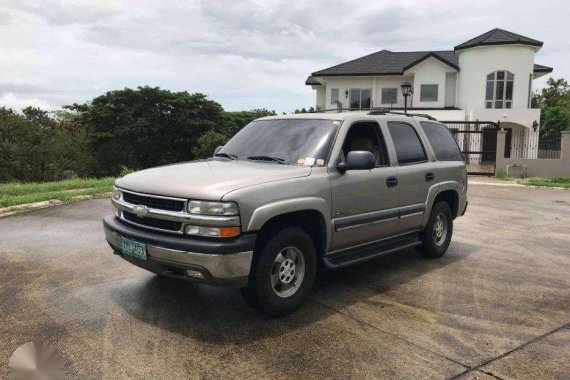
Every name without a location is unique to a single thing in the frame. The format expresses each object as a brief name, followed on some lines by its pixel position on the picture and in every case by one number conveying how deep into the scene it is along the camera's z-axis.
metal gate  21.64
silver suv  3.94
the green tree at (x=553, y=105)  43.09
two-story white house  29.77
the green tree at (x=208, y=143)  31.38
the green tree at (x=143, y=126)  33.69
